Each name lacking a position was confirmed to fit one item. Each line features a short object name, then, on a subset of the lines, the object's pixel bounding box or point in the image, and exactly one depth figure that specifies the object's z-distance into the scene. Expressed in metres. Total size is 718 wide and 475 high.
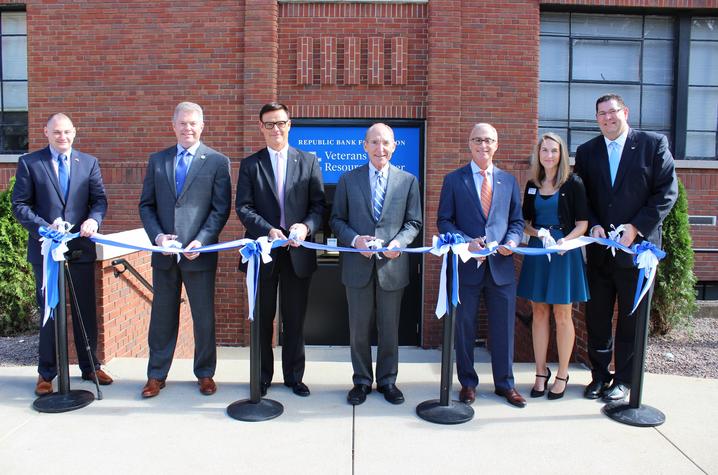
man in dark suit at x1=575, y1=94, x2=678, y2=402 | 4.24
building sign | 7.47
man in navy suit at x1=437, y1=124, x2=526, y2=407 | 4.24
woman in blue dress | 4.26
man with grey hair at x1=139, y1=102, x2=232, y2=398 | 4.32
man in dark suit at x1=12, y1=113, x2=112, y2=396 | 4.39
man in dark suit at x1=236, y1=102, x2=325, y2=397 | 4.31
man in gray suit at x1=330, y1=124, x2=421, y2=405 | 4.27
